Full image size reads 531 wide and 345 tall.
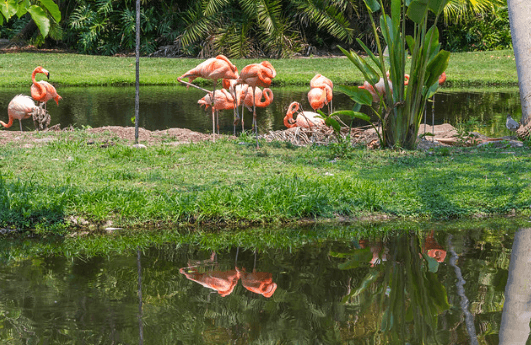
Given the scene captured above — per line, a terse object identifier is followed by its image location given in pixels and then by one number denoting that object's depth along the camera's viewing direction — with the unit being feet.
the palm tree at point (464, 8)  139.54
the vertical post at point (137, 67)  45.97
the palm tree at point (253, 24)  144.36
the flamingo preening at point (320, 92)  60.44
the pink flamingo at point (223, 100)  61.41
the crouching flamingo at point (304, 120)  58.06
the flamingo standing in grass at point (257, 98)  63.00
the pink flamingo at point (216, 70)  52.31
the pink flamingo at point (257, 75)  50.39
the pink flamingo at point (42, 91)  64.49
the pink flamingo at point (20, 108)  61.26
